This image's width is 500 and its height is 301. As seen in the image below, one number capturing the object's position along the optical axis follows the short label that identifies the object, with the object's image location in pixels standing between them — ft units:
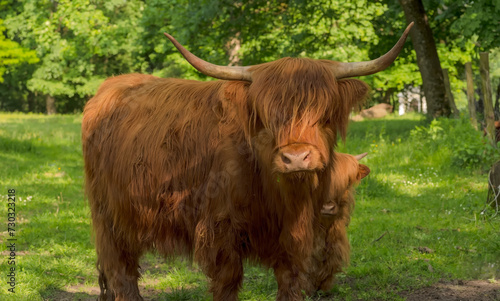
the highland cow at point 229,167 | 11.12
